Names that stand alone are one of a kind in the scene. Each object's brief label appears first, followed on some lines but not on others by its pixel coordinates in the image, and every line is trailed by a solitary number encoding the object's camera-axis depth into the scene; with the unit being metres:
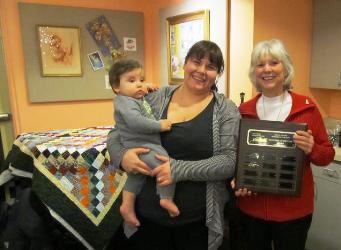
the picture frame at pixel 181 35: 2.49
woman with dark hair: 1.18
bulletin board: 2.72
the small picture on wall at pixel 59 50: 2.77
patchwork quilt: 1.79
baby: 1.20
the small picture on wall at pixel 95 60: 2.99
